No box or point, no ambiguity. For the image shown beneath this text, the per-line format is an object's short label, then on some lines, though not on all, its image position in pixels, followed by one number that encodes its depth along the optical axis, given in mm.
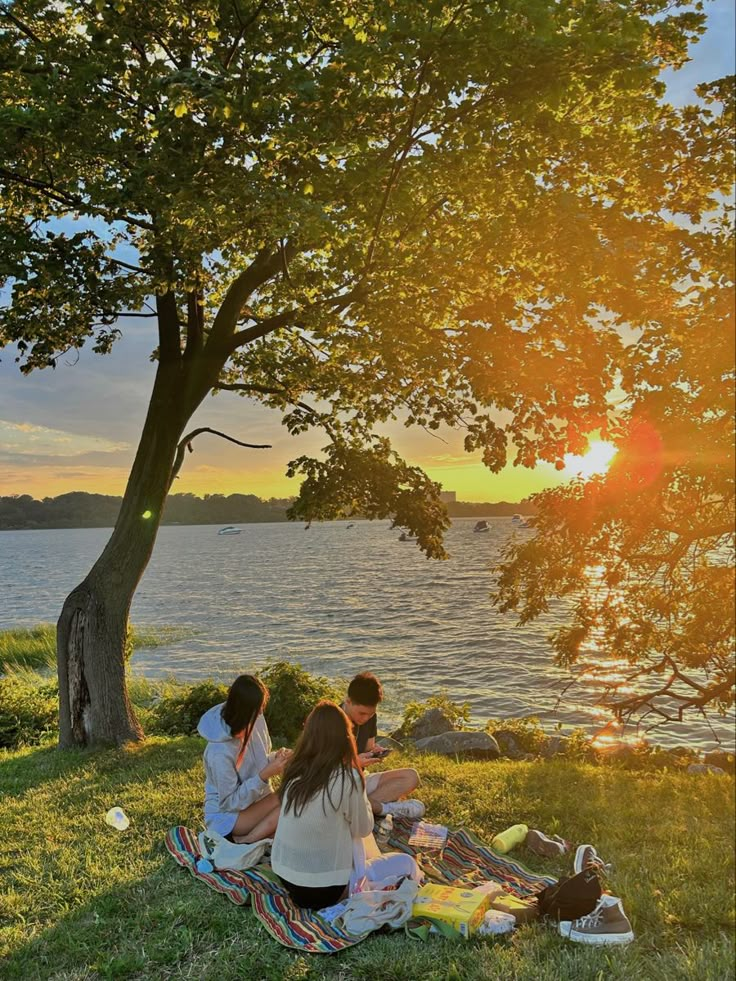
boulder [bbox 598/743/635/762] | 13013
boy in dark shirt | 7672
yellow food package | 5098
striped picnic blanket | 5133
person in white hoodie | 6707
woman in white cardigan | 5469
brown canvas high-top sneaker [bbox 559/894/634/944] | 4961
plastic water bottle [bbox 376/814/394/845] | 7129
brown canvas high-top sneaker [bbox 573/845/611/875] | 6008
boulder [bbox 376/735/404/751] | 13180
